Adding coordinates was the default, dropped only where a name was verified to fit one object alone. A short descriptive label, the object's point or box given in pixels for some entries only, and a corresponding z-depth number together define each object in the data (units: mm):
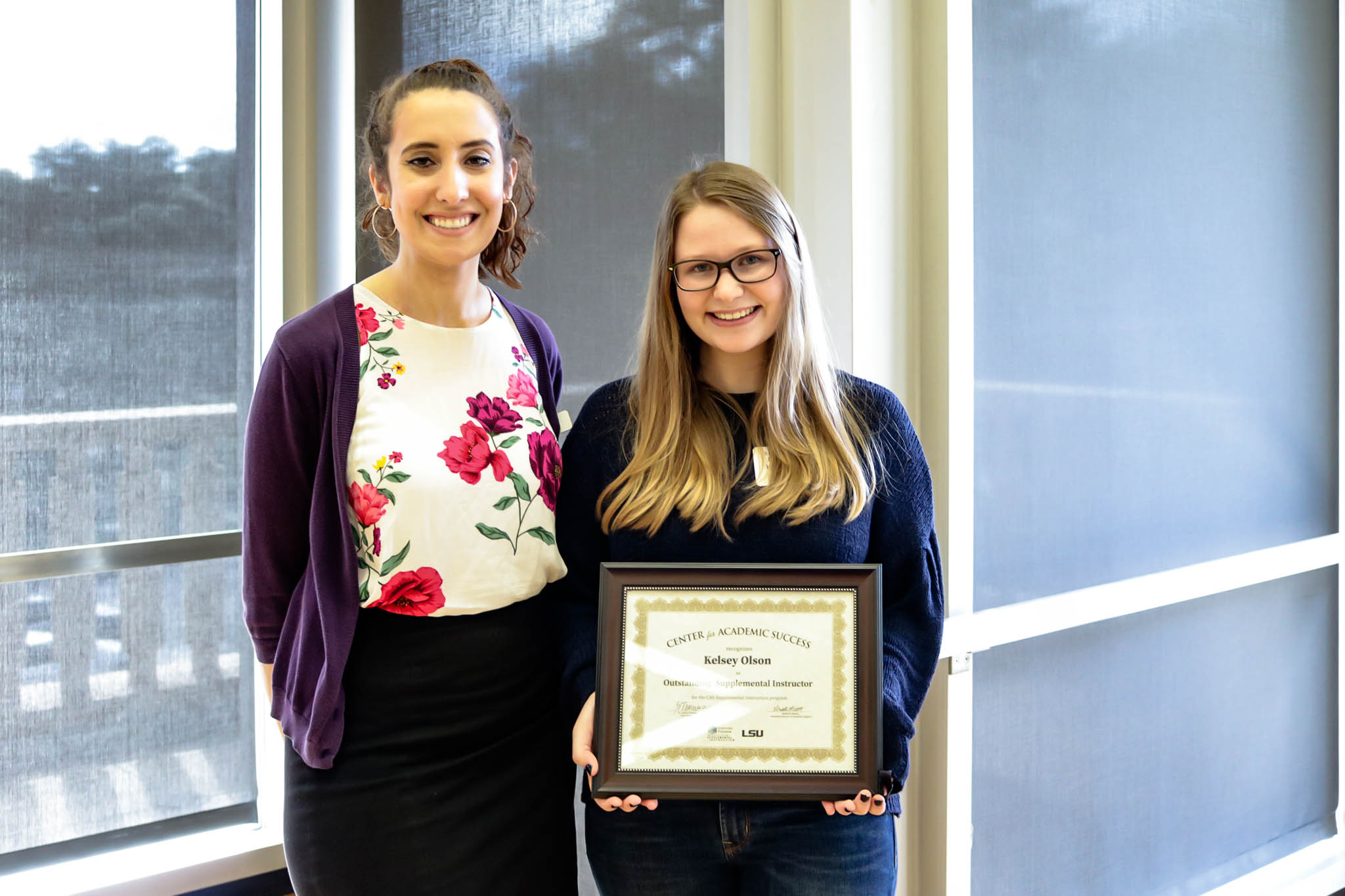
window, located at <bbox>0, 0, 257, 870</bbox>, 2188
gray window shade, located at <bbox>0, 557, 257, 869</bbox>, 2207
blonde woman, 1198
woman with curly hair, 1281
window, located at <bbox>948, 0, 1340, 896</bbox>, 1916
